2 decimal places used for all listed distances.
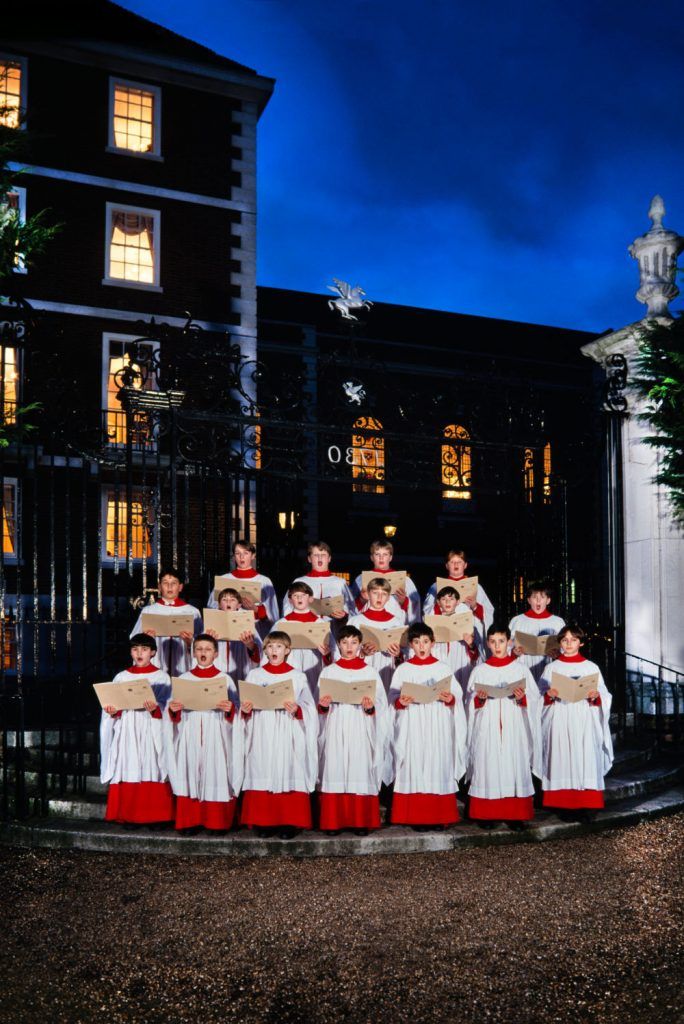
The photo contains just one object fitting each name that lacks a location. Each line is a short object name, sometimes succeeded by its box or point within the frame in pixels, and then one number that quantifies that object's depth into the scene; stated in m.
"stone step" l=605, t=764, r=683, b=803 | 9.37
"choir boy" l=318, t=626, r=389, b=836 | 8.23
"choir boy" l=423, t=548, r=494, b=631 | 10.73
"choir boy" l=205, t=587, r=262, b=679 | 9.56
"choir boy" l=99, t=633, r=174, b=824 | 8.39
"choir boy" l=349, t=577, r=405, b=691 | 9.44
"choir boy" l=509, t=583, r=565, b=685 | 10.40
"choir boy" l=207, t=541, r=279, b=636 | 10.38
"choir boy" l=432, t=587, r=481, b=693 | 9.93
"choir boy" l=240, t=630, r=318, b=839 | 8.09
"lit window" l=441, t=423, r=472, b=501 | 26.50
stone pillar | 11.83
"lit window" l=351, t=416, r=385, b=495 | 26.96
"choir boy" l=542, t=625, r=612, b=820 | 8.52
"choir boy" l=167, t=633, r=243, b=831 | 8.14
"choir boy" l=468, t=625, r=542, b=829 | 8.31
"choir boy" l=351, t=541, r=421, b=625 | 10.61
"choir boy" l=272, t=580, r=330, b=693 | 9.47
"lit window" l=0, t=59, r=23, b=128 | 20.45
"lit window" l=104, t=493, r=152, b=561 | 18.83
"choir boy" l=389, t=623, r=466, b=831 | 8.29
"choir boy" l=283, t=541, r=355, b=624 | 11.02
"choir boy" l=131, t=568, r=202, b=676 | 10.04
